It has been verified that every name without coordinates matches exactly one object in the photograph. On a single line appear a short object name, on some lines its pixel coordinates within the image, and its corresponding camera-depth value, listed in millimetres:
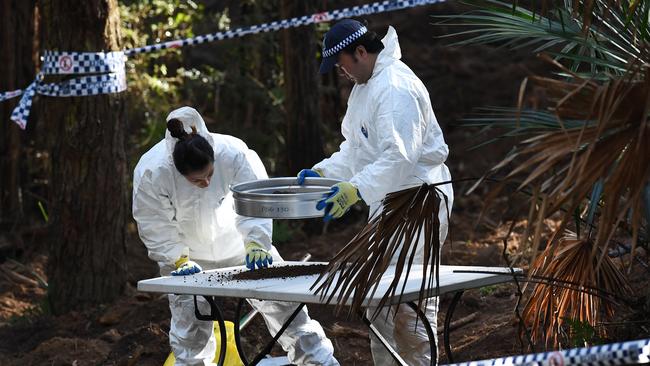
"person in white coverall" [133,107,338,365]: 11312
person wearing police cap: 10266
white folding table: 9109
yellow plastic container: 12203
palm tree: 7168
